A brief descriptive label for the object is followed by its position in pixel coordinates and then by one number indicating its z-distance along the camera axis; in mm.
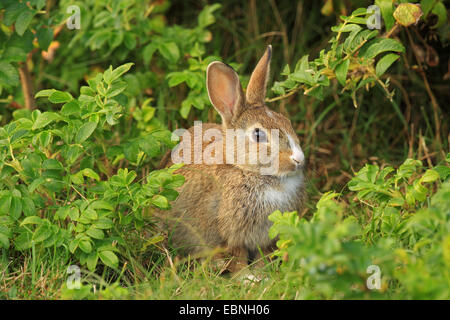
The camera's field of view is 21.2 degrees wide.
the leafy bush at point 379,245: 4345
